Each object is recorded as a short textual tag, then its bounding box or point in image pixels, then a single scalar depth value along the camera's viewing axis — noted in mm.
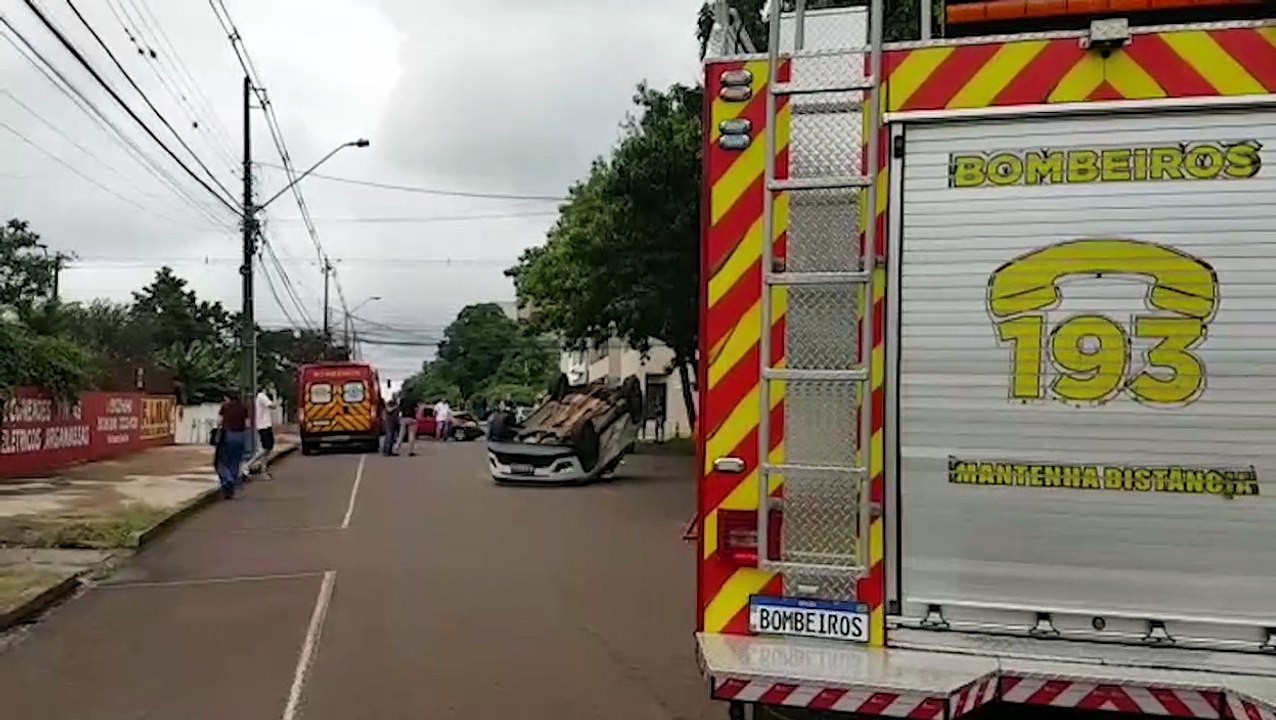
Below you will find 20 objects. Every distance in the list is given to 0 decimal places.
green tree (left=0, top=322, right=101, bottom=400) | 23422
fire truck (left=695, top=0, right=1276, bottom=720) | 4133
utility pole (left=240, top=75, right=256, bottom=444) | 31250
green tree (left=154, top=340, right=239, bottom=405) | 50781
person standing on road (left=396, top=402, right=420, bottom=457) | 37375
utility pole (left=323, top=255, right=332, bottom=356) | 76062
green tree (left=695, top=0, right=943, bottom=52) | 12398
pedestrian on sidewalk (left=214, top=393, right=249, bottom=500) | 21422
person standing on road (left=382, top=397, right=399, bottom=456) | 36000
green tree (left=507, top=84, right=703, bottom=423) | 23469
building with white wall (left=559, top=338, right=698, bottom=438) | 53066
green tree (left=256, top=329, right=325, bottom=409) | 82125
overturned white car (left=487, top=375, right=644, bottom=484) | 24406
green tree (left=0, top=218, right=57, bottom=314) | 53759
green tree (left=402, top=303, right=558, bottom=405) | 109750
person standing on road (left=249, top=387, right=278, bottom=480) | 27672
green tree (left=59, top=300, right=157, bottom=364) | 51188
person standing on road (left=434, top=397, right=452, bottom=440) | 53562
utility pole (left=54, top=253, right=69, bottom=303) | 55781
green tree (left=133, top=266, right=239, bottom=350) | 73000
